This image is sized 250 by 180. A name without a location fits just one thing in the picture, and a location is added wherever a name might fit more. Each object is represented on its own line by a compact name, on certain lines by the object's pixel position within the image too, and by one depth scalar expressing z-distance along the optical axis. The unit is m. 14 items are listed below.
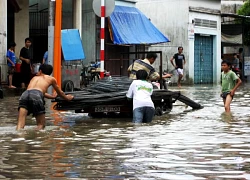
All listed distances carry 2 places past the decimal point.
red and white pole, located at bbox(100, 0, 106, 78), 16.20
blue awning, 28.57
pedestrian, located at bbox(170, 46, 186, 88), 29.34
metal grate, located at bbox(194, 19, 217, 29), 35.62
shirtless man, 10.78
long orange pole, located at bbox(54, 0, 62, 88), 16.98
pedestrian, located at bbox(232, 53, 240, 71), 37.99
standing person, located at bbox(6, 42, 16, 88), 20.67
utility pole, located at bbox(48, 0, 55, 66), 16.94
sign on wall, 34.62
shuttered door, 36.05
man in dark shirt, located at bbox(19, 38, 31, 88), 20.86
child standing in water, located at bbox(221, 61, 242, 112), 14.90
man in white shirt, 12.31
